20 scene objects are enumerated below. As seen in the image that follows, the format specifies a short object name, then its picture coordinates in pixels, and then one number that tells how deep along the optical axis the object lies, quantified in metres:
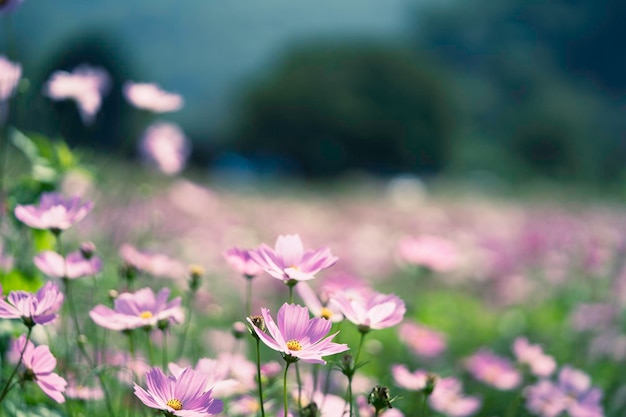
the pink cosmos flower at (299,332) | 1.58
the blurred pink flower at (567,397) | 1.87
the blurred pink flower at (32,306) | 1.62
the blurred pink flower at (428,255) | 2.04
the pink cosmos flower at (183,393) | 1.57
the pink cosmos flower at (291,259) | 1.64
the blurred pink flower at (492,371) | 1.96
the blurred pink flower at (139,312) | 1.71
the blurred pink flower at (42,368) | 1.63
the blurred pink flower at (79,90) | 2.10
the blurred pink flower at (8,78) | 2.03
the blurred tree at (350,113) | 22.38
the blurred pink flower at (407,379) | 1.81
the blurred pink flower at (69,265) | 1.82
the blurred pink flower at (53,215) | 1.74
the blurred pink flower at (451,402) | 1.89
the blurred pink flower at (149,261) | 1.96
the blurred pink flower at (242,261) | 1.70
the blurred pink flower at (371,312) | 1.66
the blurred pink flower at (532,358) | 1.99
